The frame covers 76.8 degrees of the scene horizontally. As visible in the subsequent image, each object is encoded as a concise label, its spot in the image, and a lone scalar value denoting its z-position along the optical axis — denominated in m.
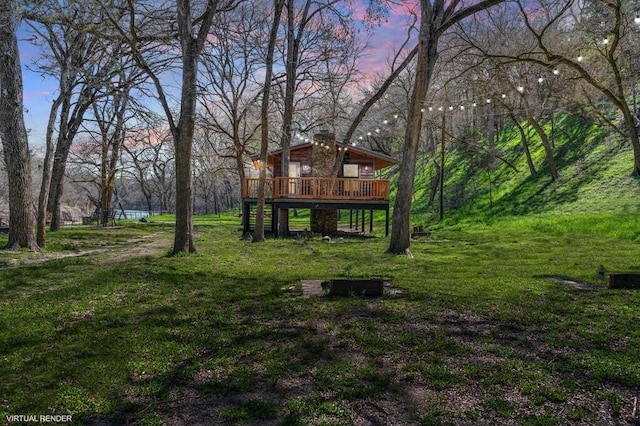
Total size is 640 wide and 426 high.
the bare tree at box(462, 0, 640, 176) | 13.41
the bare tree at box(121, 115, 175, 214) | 40.98
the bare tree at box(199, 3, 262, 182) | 22.83
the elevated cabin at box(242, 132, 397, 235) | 19.52
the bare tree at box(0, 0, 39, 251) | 11.97
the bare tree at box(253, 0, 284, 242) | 15.38
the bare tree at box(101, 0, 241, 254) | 11.32
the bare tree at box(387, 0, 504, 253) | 11.92
